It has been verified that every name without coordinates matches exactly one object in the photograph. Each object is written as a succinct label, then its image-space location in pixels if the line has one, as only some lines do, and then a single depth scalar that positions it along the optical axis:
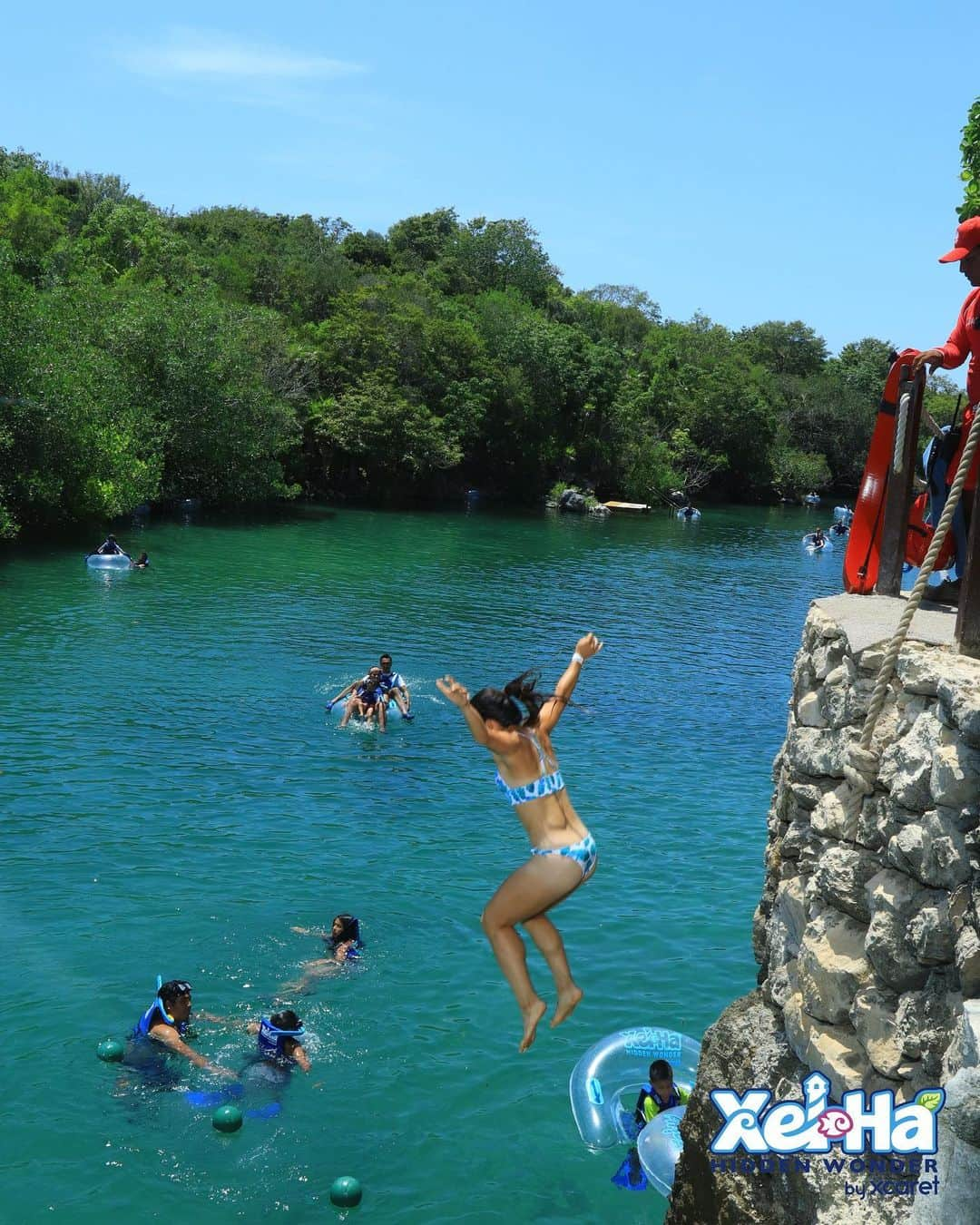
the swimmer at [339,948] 13.53
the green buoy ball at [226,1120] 10.77
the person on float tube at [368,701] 22.64
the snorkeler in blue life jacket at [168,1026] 11.52
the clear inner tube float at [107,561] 37.06
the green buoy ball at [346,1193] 9.95
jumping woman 5.88
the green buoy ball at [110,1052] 11.55
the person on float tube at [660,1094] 10.35
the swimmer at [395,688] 22.56
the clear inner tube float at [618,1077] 10.95
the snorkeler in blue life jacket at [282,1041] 11.56
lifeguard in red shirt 7.42
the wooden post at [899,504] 7.64
